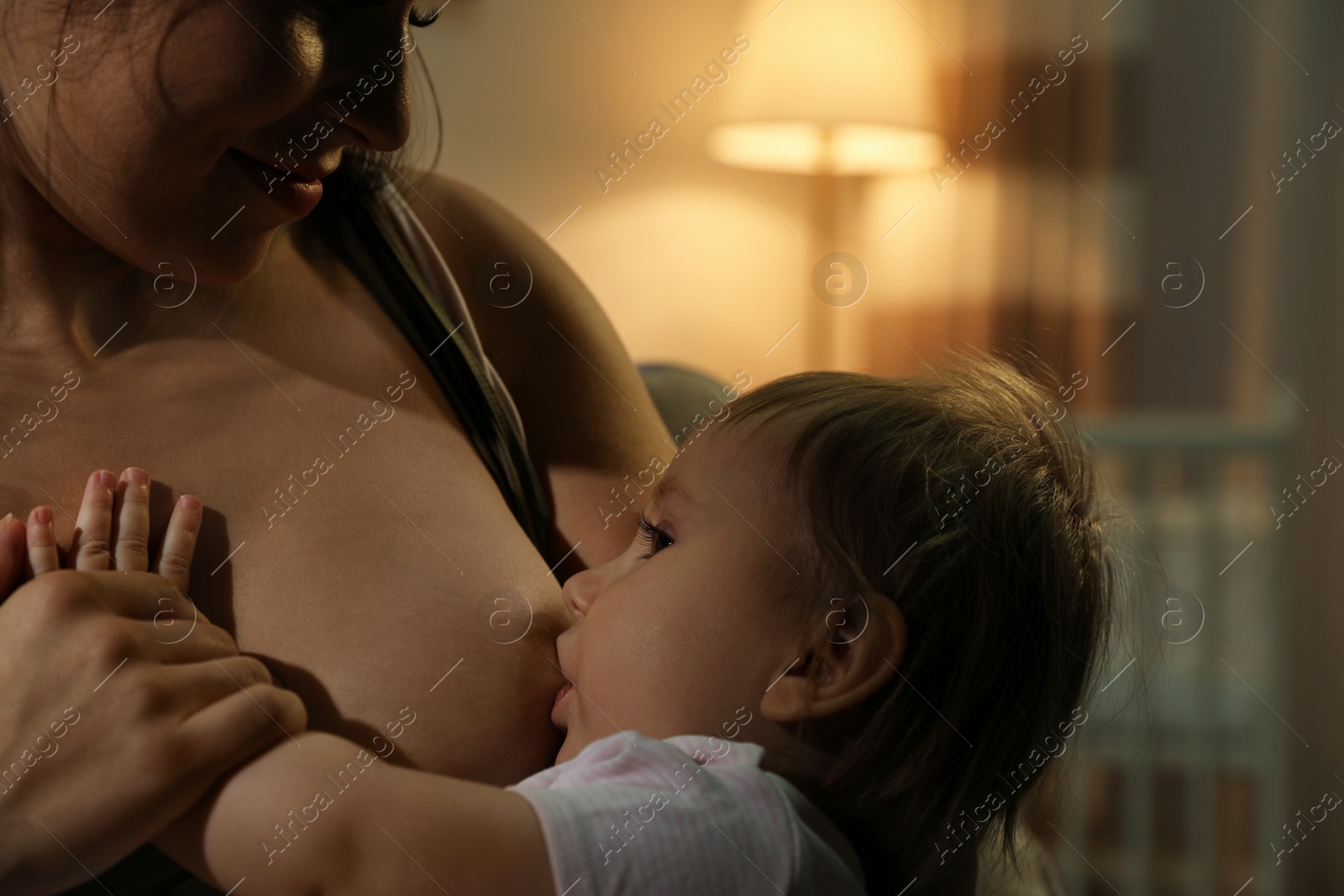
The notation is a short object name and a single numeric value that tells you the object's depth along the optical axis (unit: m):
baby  0.47
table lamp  2.11
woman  0.57
